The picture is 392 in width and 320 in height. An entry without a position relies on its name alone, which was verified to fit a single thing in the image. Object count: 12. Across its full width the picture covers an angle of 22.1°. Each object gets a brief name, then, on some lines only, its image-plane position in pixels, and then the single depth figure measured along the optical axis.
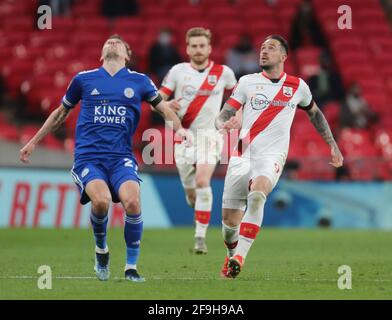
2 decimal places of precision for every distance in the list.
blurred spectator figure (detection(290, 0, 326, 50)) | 23.12
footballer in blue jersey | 9.11
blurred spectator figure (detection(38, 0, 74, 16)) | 25.89
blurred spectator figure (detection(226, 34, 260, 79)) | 22.31
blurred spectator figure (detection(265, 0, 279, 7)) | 26.14
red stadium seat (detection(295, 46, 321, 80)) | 23.17
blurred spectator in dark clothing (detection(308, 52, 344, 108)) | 22.14
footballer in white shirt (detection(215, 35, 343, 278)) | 10.03
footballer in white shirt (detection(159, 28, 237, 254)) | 13.55
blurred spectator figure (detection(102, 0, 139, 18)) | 25.36
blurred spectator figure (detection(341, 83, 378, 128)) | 21.52
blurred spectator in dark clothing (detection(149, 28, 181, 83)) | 22.14
